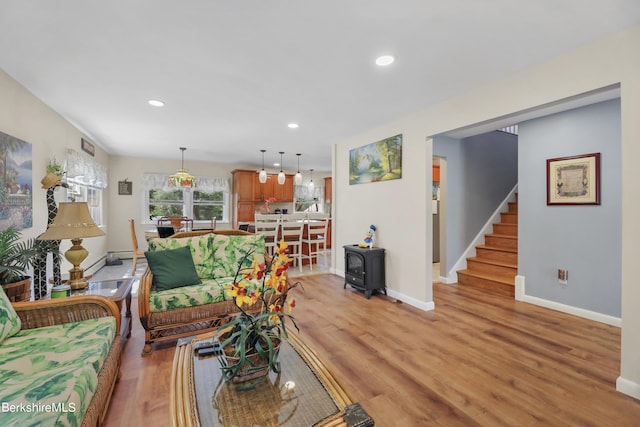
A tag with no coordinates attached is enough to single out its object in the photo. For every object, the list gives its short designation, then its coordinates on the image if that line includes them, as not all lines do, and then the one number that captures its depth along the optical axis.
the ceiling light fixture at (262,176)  6.21
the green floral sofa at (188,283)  2.42
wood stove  3.91
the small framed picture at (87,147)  4.49
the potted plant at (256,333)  1.31
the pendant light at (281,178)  6.42
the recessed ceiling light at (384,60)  2.25
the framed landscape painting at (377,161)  3.82
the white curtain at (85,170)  3.89
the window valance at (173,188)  6.66
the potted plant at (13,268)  2.05
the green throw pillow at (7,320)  1.60
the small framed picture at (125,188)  6.43
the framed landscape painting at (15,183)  2.49
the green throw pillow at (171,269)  2.59
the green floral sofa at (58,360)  1.10
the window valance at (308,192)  8.59
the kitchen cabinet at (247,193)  7.29
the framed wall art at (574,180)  3.18
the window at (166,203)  6.82
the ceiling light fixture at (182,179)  5.73
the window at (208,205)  7.30
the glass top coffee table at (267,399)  1.10
